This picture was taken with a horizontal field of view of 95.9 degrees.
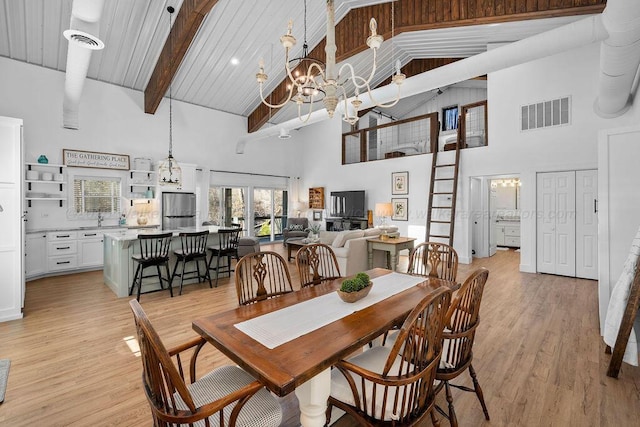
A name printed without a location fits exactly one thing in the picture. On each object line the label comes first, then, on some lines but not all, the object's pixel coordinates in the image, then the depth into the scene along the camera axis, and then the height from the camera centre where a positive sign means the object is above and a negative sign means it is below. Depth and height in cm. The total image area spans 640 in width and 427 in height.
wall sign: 572 +110
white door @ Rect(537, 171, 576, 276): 513 -26
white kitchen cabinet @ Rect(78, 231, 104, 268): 566 -74
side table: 489 -61
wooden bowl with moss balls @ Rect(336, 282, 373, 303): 176 -52
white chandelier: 213 +117
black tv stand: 841 -40
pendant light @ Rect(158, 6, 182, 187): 507 +71
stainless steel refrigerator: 676 +4
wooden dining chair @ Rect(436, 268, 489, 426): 155 -67
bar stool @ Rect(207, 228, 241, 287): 476 -59
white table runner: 139 -58
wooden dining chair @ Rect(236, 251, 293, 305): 196 -45
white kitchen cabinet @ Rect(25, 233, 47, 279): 509 -75
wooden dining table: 110 -60
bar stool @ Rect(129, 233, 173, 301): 395 -62
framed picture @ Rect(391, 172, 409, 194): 755 +73
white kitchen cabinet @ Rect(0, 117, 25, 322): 315 -6
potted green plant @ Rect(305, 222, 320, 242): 595 -50
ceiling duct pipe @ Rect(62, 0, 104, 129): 287 +201
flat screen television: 846 +19
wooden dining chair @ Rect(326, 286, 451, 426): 117 -71
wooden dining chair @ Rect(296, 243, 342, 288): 243 -44
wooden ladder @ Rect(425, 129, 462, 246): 643 +32
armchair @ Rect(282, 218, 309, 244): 800 -52
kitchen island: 413 -75
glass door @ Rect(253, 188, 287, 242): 948 -3
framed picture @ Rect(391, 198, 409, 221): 757 +3
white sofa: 473 -64
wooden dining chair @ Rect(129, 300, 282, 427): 99 -71
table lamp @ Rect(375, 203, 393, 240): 596 +1
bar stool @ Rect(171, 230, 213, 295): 431 -60
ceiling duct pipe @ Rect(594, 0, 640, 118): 215 +149
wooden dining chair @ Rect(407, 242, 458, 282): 251 -44
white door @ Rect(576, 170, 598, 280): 488 -26
